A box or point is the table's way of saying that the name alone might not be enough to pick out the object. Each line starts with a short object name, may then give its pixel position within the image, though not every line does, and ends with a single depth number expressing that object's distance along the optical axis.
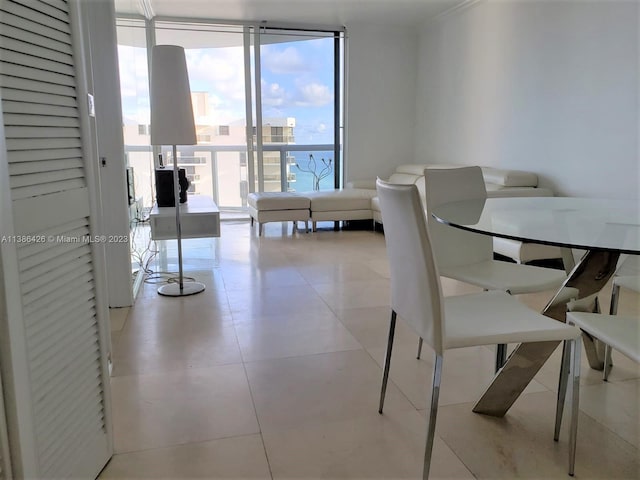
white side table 3.73
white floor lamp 3.03
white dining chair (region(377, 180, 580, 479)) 1.43
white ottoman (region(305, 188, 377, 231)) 5.58
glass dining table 1.57
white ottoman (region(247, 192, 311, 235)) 5.39
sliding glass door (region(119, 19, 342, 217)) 6.24
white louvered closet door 1.09
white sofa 3.66
